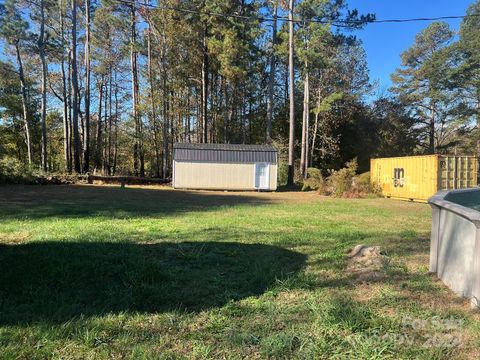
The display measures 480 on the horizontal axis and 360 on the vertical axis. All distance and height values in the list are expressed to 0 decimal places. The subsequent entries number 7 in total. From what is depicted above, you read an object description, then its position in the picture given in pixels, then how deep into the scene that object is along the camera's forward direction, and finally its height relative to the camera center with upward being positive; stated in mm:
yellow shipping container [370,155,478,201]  17844 -184
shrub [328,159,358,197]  20938 -609
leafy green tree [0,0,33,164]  29500 +10301
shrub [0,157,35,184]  22281 -469
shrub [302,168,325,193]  23569 -746
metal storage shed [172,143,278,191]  25625 -20
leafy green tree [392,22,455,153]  36750 +8192
